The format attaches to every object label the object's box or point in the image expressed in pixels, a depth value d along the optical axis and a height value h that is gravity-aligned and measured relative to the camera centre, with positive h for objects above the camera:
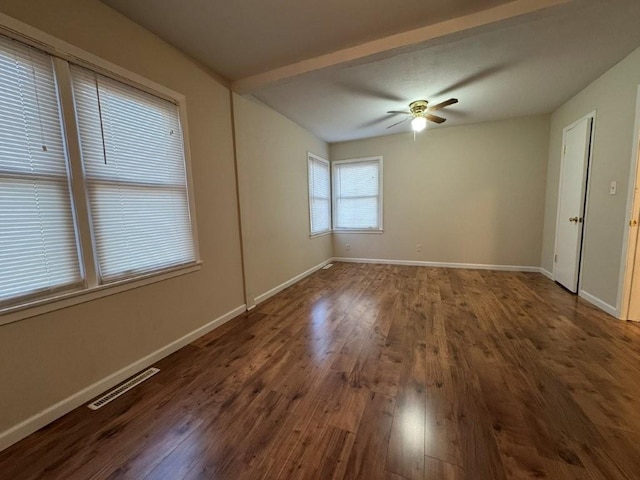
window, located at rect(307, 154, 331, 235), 4.76 +0.27
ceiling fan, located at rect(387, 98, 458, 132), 3.31 +1.23
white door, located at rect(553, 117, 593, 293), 3.10 -0.01
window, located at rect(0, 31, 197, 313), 1.37 +0.24
